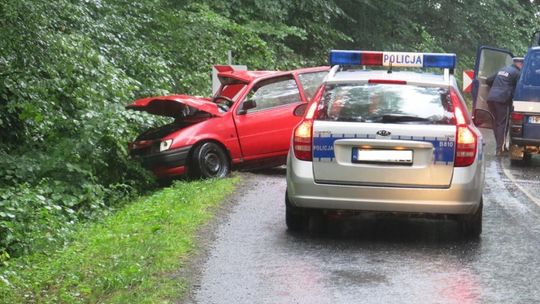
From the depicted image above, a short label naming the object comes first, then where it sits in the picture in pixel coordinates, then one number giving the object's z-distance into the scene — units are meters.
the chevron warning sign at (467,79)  21.00
